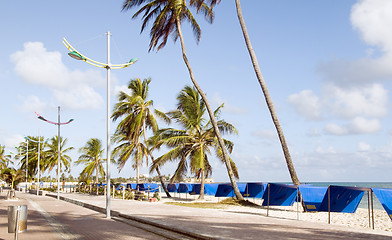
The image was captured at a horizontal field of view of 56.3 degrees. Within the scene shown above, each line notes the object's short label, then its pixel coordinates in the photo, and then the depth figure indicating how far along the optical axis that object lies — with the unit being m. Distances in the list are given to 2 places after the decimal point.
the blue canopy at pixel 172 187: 39.70
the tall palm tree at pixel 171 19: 26.52
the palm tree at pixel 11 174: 56.36
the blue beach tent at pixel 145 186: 37.25
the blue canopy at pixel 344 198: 14.70
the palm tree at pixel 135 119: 38.38
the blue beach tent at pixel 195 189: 36.22
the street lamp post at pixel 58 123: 34.58
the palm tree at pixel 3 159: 82.81
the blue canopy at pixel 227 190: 28.16
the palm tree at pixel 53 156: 66.10
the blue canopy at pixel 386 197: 13.25
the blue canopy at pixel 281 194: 17.45
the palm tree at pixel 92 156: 54.96
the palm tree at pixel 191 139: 28.38
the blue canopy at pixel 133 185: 40.81
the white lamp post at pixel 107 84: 16.47
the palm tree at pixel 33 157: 71.19
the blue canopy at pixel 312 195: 17.98
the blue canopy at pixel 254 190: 25.80
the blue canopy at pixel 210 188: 32.22
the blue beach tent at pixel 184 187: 37.47
